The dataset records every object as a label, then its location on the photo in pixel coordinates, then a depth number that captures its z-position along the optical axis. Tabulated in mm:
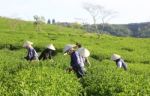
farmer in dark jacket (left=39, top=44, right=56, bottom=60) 12885
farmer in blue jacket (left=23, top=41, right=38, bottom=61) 13334
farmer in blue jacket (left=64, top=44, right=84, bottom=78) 10108
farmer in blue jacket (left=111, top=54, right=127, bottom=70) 13265
